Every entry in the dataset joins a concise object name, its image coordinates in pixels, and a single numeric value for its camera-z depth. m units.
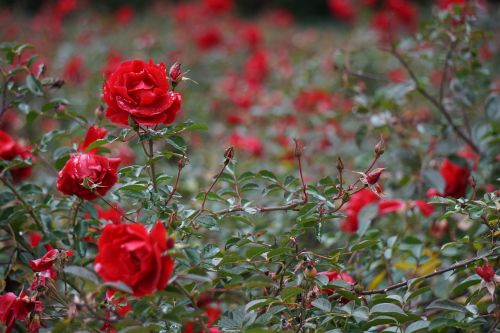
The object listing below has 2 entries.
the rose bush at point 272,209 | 1.40
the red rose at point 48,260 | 1.42
